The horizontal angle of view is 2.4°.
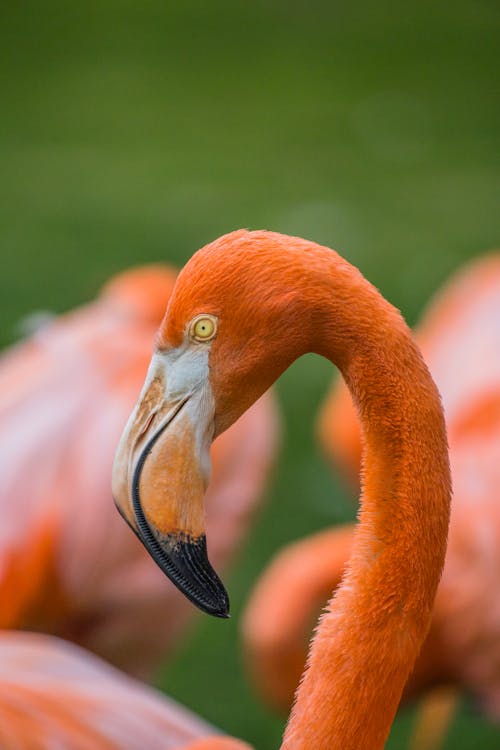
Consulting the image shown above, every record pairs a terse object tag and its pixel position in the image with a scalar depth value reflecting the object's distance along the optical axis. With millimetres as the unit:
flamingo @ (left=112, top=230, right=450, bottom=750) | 4485
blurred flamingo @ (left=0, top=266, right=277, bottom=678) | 4863
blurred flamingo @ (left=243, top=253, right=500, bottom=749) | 4901
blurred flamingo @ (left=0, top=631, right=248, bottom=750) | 4632
